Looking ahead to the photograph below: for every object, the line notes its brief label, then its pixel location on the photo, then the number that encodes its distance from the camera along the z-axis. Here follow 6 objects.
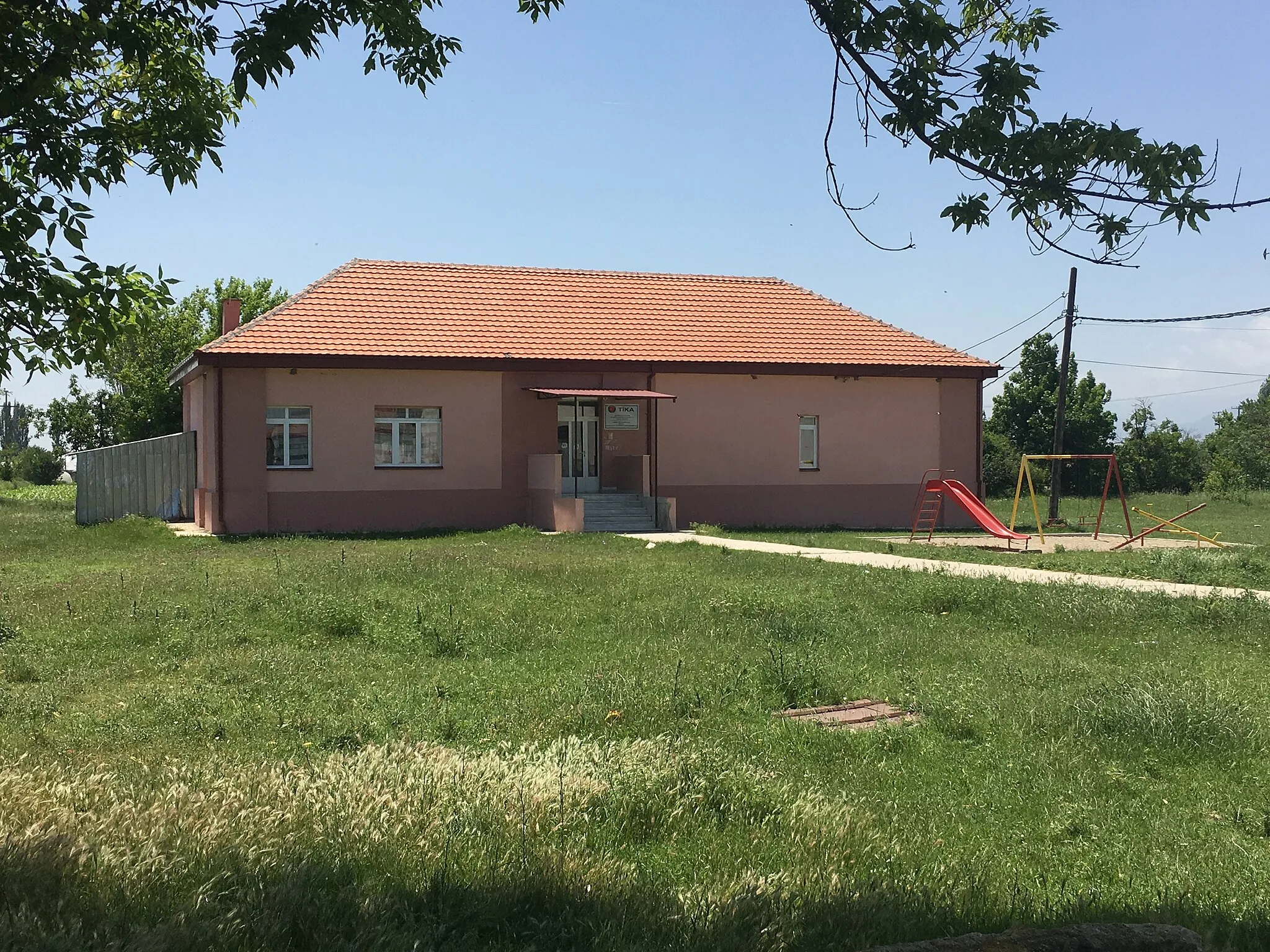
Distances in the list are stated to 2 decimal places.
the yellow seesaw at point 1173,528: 21.42
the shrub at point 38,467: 57.53
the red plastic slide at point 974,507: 21.78
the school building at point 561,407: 24.45
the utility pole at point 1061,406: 30.67
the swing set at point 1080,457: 20.61
